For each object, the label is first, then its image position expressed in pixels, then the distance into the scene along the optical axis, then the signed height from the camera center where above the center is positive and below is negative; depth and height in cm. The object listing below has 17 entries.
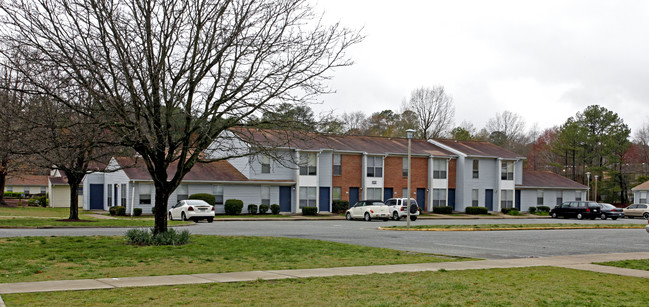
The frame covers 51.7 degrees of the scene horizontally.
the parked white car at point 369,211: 4334 -185
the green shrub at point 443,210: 5766 -232
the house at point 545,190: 6650 -61
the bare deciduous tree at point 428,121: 8300 +771
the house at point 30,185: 9662 -83
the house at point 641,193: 7369 -89
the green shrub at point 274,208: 4988 -198
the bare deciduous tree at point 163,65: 1717 +311
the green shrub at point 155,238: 1891 -164
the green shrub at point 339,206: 5366 -191
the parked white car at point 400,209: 4318 -174
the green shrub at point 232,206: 4797 -179
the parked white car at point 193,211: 3691 -167
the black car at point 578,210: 5369 -207
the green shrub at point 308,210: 5044 -213
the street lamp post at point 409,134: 3132 +232
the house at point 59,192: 5906 -114
